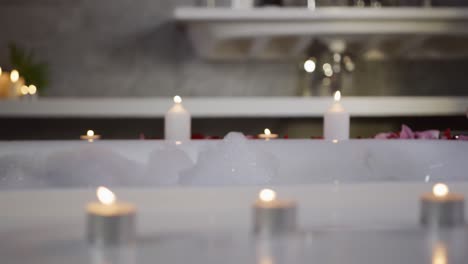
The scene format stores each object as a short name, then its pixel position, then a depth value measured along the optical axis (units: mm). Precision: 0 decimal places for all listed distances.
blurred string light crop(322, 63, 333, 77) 3367
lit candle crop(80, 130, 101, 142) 2026
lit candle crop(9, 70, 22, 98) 2949
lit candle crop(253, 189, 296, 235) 899
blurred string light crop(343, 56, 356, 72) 3416
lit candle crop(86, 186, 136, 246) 848
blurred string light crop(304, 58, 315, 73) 3459
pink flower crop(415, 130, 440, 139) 2200
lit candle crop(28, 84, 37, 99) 3150
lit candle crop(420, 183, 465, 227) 958
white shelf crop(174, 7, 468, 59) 2988
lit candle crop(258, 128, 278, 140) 2073
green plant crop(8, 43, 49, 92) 3279
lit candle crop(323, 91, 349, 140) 2031
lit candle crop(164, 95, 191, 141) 2027
